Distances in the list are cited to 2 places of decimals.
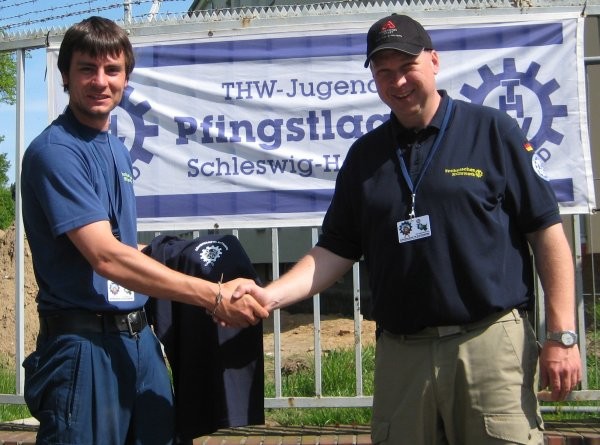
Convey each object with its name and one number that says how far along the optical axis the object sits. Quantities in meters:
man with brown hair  2.89
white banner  4.92
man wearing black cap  2.87
